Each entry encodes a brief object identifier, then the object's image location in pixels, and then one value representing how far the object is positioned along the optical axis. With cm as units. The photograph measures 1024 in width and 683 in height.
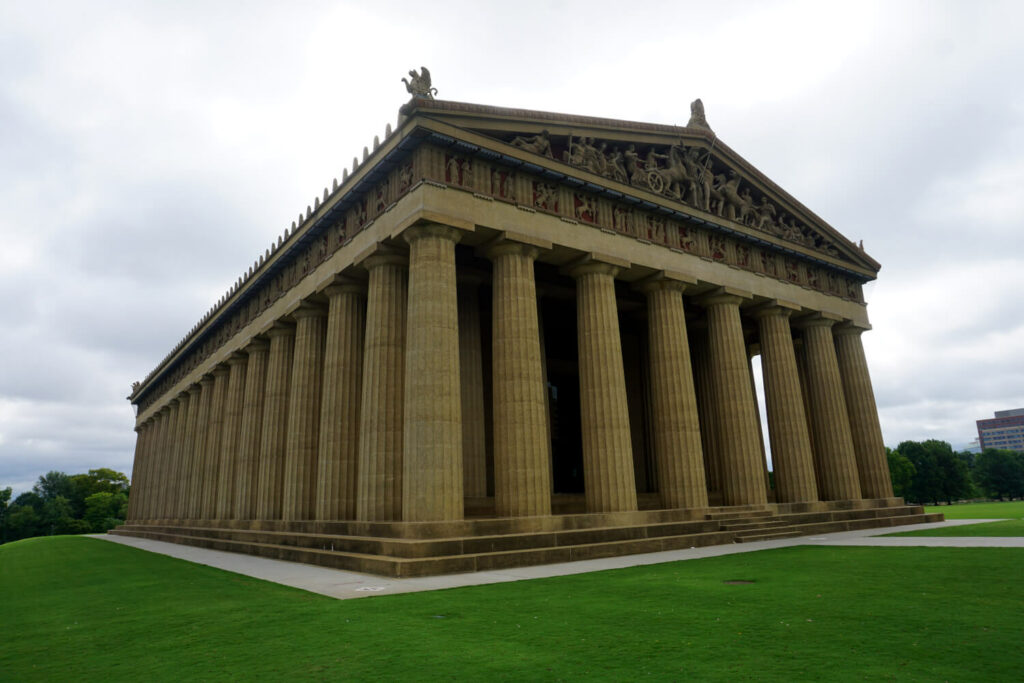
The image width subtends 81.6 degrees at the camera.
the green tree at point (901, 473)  9250
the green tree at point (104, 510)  11650
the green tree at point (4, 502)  11975
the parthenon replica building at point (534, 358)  2264
